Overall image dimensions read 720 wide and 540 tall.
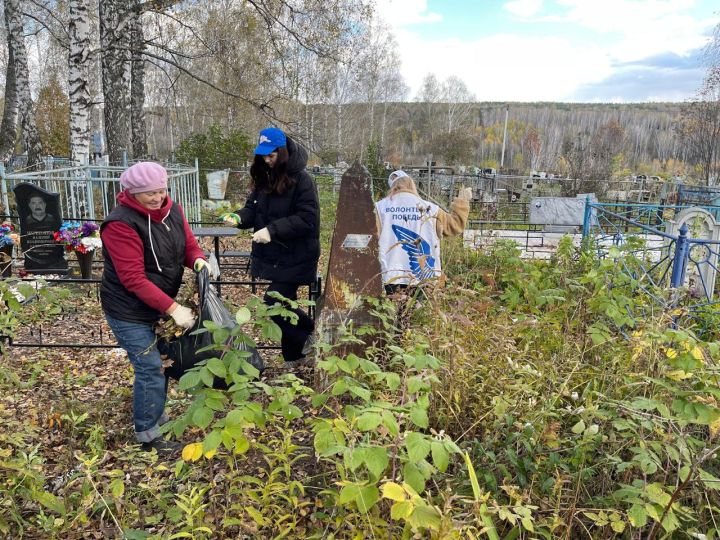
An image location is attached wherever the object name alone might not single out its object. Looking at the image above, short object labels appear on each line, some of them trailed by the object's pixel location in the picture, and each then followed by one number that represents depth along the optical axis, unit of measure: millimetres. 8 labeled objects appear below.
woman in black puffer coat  3477
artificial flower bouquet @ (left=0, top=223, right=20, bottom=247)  5500
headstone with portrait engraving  7145
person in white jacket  4000
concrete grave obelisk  3469
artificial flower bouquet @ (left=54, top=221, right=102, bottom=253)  6551
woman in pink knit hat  2639
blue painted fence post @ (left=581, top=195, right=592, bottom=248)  8266
